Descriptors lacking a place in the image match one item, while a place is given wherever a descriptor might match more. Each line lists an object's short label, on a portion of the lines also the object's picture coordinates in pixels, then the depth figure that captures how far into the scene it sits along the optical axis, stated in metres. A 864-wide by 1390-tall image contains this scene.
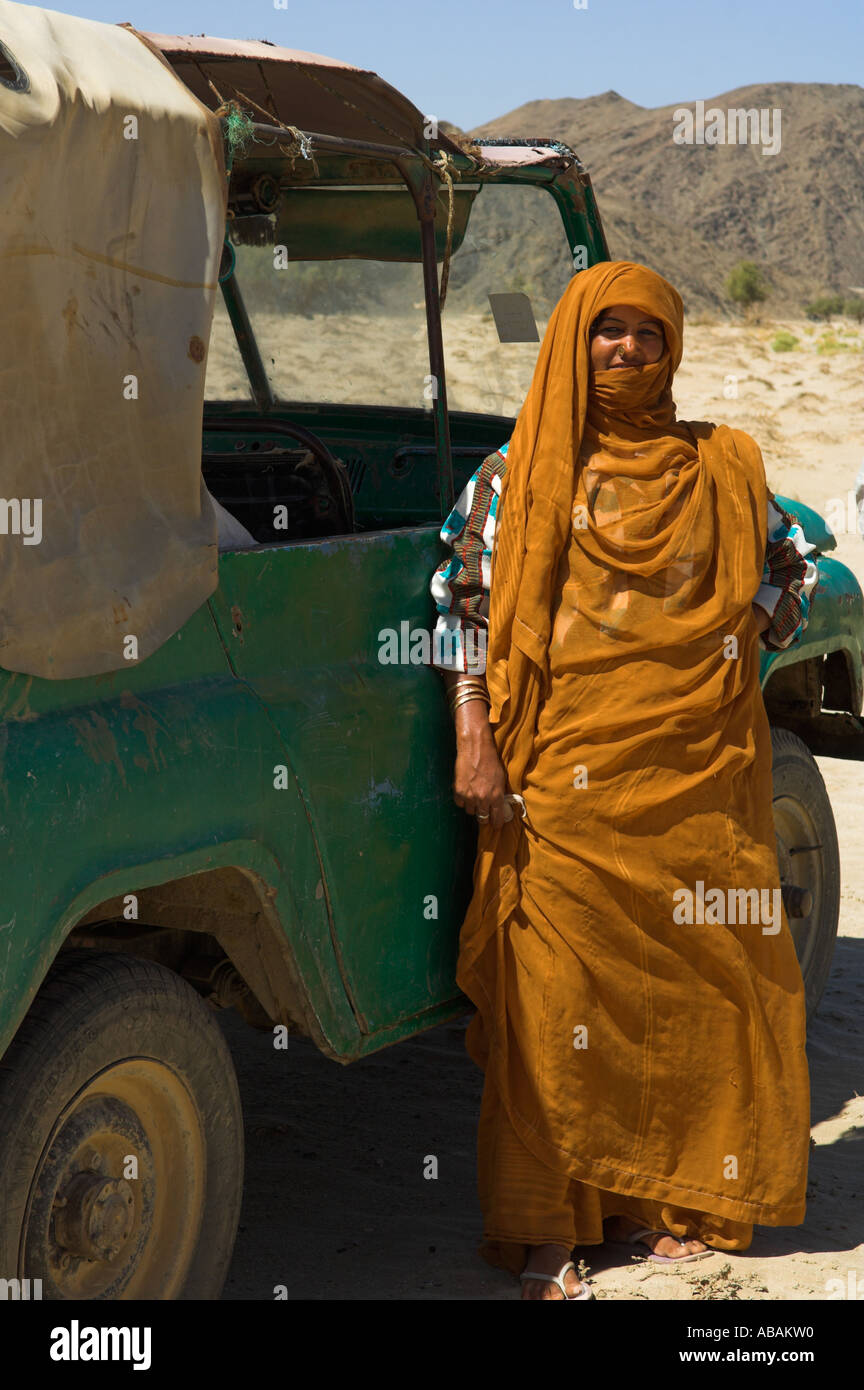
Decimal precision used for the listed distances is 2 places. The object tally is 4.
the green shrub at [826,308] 46.66
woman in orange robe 3.28
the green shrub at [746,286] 44.38
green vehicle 2.40
